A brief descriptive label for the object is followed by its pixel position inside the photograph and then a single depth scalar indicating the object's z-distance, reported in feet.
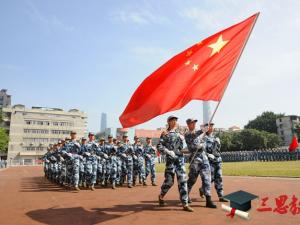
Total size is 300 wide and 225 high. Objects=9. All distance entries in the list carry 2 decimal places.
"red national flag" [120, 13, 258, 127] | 23.00
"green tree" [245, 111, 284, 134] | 319.68
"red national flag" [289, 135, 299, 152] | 96.22
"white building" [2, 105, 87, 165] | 287.69
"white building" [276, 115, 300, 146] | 335.49
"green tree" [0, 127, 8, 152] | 195.96
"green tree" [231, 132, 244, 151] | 253.65
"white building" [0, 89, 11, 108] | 475.80
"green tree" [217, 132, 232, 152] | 251.74
